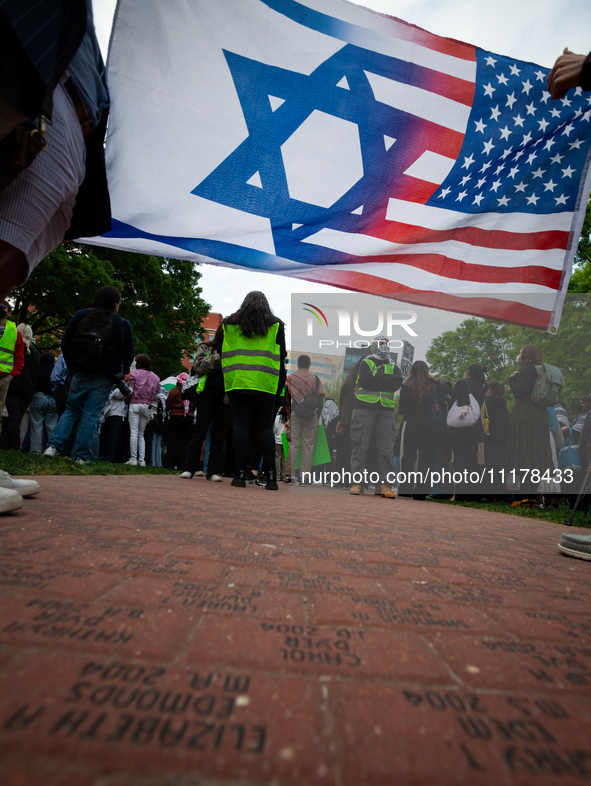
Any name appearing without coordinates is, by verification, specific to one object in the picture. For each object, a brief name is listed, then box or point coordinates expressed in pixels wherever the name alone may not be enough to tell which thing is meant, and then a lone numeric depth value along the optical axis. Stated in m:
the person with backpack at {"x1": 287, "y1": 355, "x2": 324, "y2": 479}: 7.92
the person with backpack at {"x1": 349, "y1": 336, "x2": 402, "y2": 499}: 6.73
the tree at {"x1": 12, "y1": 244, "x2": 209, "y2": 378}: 15.79
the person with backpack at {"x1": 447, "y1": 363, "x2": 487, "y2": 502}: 6.93
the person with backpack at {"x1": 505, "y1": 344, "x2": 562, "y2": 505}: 6.17
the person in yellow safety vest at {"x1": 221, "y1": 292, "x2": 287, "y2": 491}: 5.07
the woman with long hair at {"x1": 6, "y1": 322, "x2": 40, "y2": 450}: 7.62
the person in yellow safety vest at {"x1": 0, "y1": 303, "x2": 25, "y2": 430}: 5.81
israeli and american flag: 3.30
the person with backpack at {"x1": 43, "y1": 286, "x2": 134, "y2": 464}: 5.27
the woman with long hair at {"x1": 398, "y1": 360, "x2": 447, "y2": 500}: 7.02
